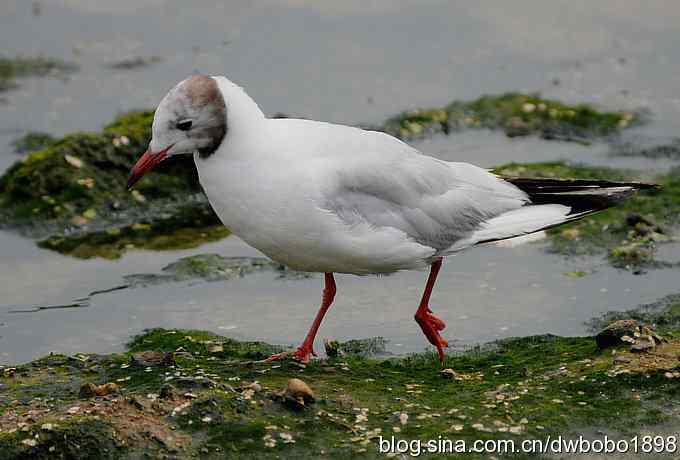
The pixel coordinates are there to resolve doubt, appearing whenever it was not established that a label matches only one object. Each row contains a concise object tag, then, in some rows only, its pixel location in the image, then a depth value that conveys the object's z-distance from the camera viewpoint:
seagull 6.58
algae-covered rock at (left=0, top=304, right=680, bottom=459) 5.67
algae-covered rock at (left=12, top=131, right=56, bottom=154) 11.74
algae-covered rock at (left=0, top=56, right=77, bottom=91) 13.21
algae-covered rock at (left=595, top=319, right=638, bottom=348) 6.79
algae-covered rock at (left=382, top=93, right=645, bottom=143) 11.72
